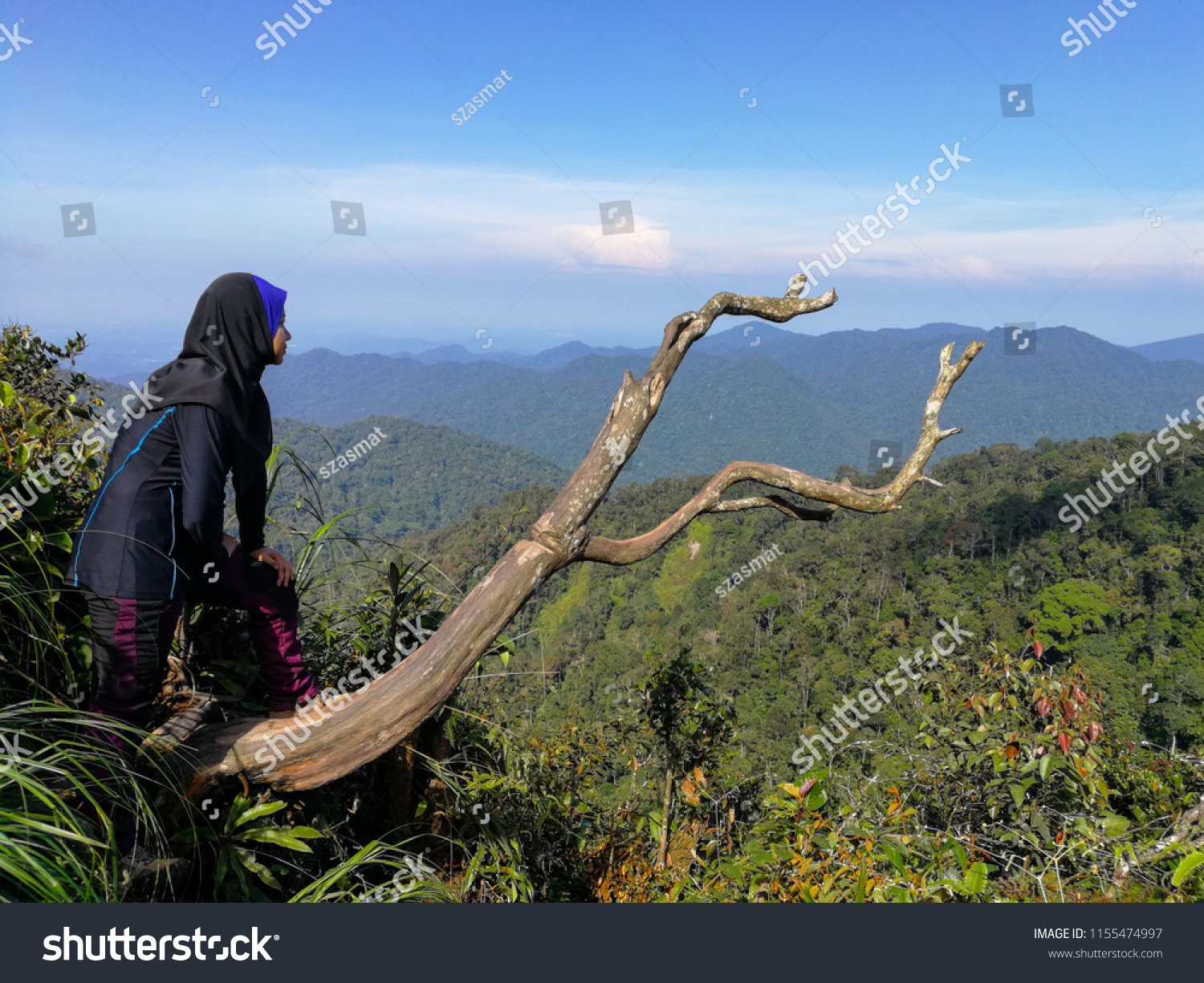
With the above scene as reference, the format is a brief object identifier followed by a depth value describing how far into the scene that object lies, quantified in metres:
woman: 1.92
